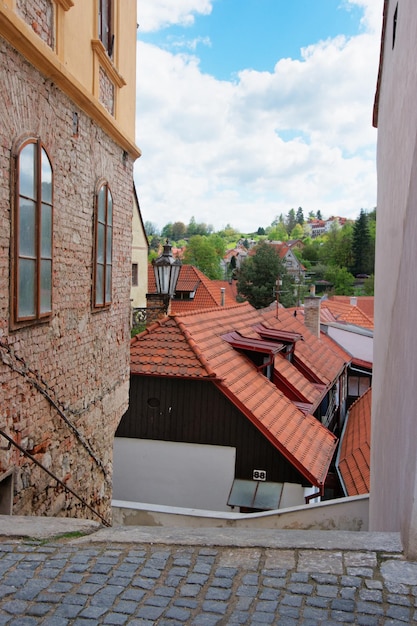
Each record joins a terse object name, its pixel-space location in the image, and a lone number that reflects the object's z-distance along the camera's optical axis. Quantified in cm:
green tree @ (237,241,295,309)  4909
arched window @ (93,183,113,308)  684
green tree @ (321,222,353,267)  9612
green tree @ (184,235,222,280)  8162
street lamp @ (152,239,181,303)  868
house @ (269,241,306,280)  9281
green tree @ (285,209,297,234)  19479
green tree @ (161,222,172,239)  17972
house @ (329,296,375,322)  4918
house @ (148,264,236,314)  3094
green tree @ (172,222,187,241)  18300
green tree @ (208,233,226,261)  11958
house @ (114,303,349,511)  1059
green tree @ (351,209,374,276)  8931
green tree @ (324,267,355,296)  8556
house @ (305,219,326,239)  18950
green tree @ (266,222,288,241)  17424
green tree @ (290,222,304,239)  17538
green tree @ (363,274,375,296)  7759
